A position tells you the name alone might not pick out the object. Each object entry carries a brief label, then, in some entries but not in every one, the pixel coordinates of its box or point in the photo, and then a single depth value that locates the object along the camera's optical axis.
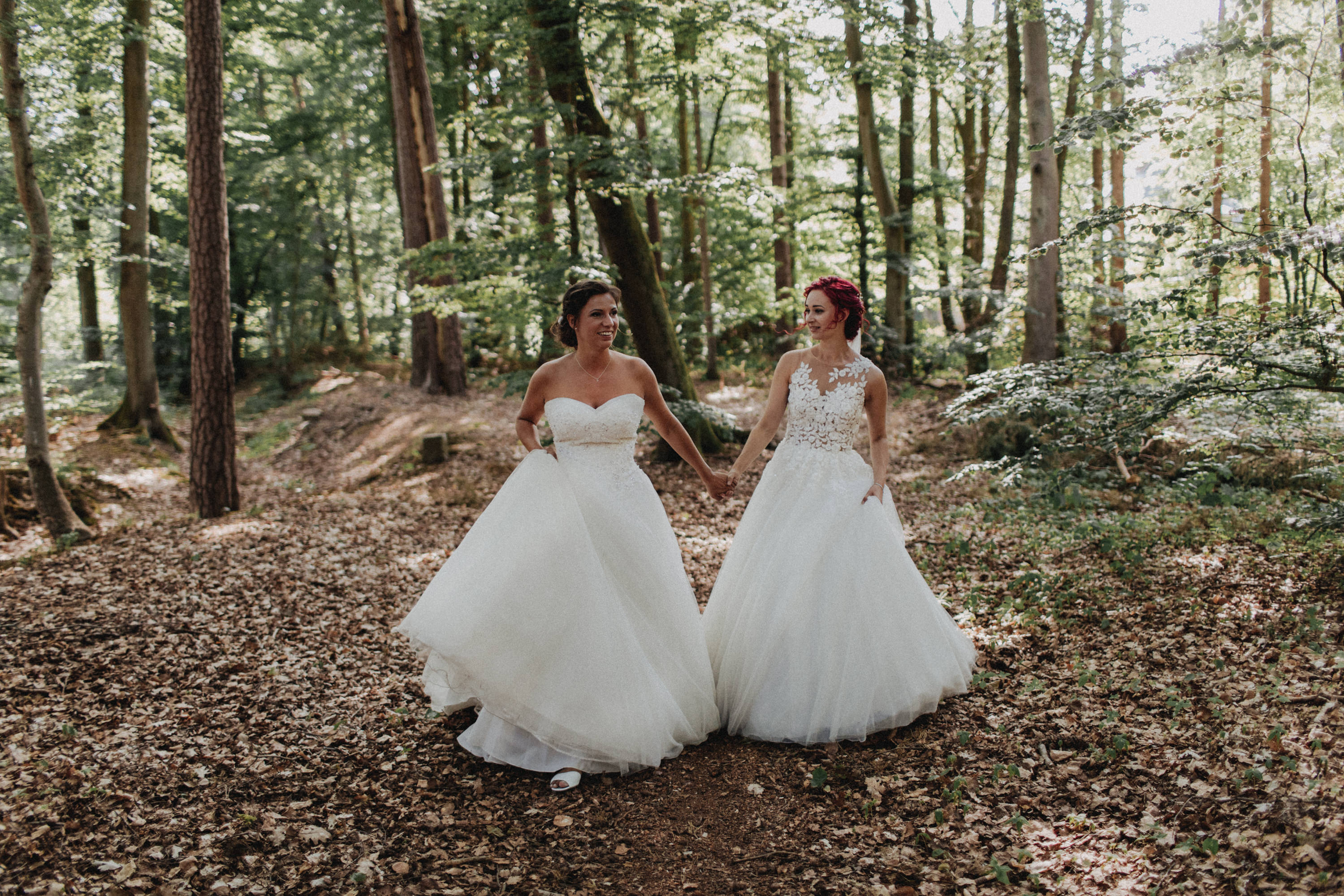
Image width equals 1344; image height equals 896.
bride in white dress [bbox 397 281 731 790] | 3.76
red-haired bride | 4.01
